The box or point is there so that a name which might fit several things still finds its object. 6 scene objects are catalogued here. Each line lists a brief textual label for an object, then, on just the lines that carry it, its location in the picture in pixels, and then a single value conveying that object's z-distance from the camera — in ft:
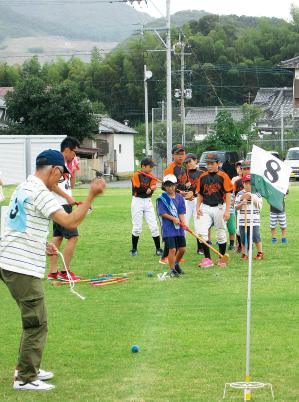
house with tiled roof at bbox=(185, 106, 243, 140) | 204.54
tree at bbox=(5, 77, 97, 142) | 163.53
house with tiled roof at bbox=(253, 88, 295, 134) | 154.30
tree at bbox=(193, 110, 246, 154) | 137.18
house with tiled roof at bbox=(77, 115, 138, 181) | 181.96
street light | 157.38
